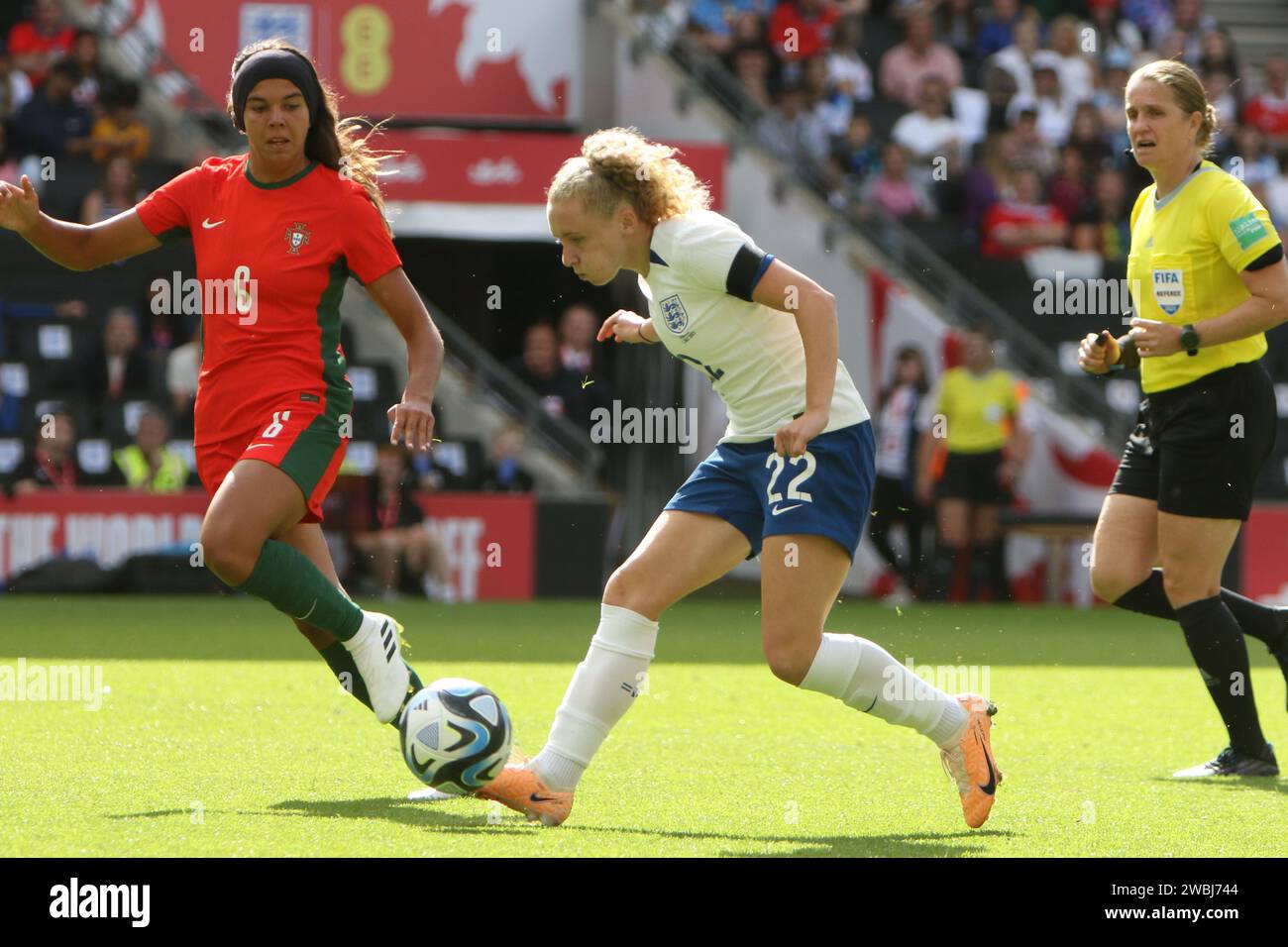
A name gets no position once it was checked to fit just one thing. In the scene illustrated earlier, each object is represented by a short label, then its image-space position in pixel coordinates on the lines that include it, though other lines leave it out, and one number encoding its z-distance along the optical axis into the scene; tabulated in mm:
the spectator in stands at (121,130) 16234
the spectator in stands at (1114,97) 18406
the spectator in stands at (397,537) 14078
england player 5219
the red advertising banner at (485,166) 16094
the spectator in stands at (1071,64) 18969
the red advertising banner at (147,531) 13828
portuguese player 5699
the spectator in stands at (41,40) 16766
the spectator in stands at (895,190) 17391
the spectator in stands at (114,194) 15172
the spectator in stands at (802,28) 18359
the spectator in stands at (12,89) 16422
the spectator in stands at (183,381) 14703
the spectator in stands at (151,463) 14195
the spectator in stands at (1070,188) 17547
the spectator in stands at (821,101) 17938
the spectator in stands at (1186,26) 19656
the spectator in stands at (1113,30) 19766
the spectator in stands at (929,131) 17828
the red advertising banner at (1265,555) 14797
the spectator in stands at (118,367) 14891
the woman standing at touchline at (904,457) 15008
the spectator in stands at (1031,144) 17844
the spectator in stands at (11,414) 14500
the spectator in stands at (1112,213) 17188
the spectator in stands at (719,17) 18234
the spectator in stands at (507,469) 14898
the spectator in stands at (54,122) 16172
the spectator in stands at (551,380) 15773
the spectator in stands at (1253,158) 18328
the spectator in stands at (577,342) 15445
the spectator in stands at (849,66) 18312
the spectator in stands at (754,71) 17703
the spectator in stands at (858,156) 17453
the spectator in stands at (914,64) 18516
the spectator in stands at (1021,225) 17125
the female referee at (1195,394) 6328
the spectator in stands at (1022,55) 18812
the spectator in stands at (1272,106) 19375
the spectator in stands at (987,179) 17375
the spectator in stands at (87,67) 16484
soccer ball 5238
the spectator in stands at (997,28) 19281
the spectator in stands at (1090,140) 18031
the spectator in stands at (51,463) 13938
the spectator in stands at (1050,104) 18500
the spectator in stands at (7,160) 15945
